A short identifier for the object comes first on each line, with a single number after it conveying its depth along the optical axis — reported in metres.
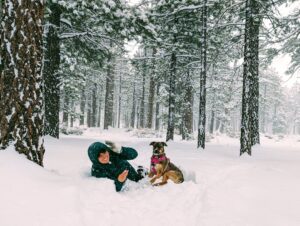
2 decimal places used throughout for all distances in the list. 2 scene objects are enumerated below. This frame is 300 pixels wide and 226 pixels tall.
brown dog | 4.68
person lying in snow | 4.12
